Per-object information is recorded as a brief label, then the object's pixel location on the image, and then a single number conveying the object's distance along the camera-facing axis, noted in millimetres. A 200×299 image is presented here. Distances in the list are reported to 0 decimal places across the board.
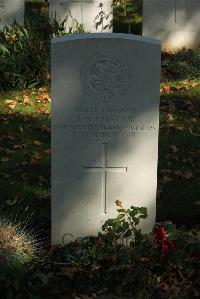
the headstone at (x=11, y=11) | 10375
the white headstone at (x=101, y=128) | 4887
